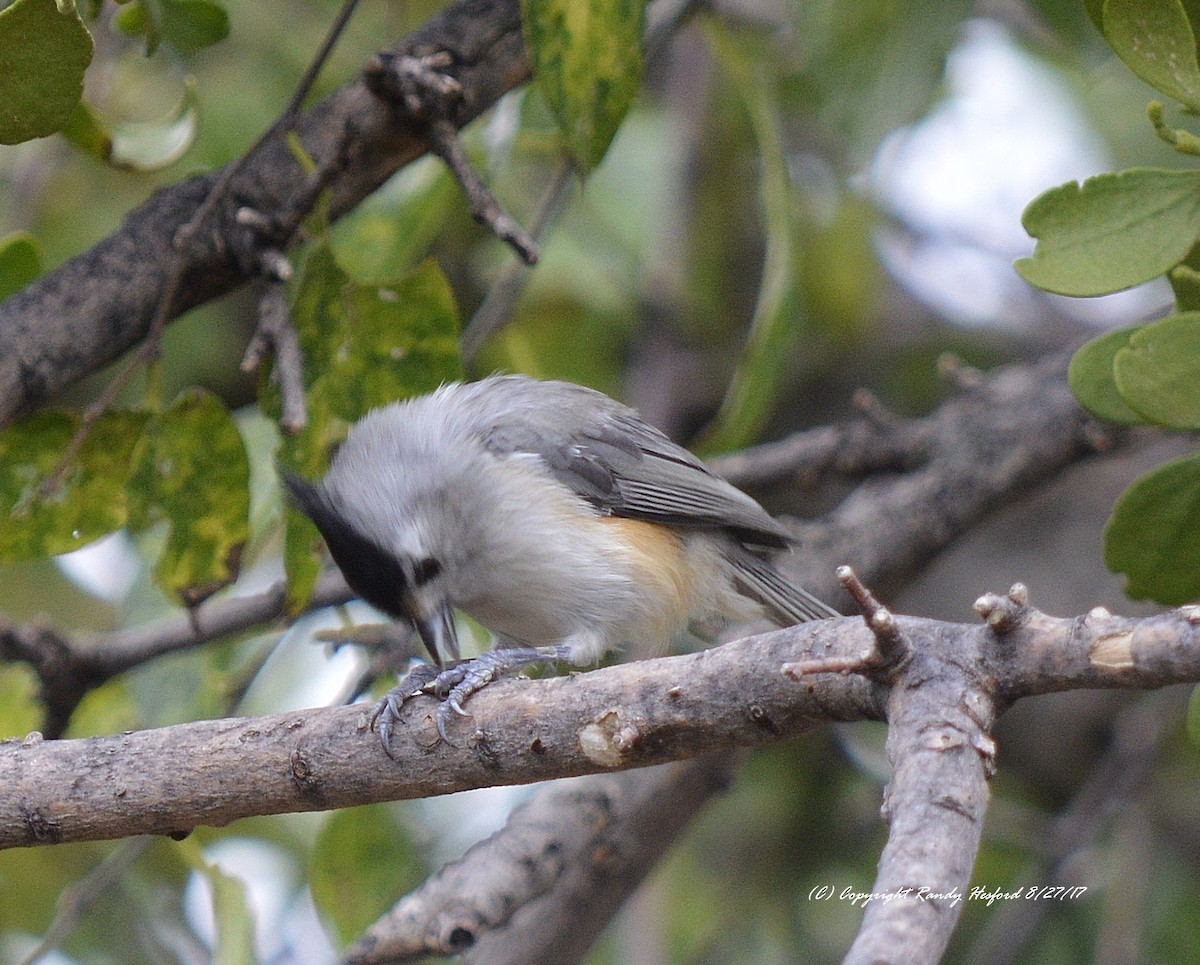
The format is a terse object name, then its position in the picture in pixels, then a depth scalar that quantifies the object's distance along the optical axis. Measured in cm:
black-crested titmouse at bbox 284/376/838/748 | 536
